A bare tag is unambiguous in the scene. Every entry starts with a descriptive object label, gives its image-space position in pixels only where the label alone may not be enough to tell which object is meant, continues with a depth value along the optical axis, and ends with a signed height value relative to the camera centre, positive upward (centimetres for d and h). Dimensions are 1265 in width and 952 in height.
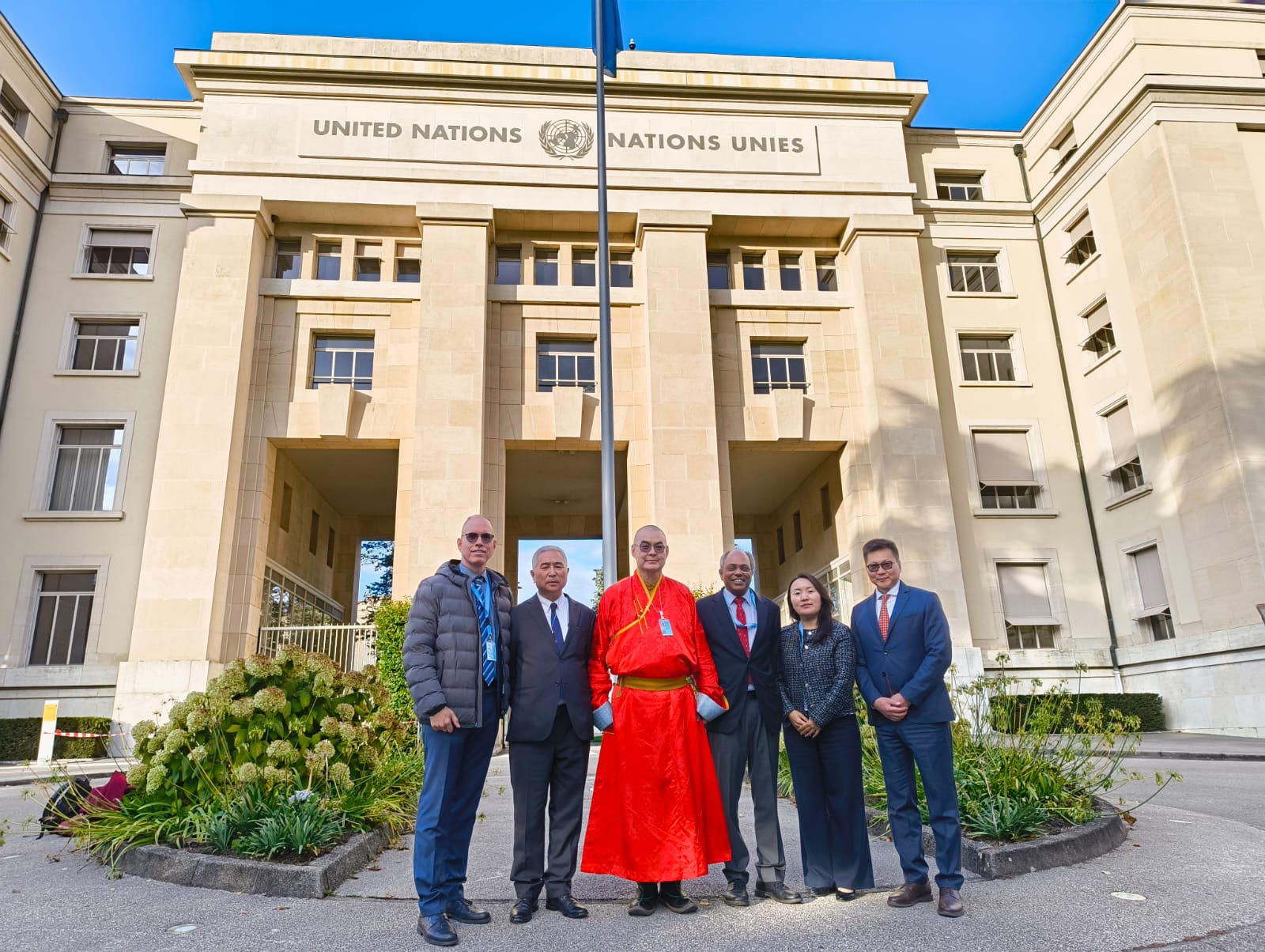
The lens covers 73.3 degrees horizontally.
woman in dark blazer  498 -26
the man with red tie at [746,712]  497 -4
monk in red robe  473 -18
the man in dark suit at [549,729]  484 -10
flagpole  1350 +610
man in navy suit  477 -4
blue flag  1741 +1350
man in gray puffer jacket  458 +8
